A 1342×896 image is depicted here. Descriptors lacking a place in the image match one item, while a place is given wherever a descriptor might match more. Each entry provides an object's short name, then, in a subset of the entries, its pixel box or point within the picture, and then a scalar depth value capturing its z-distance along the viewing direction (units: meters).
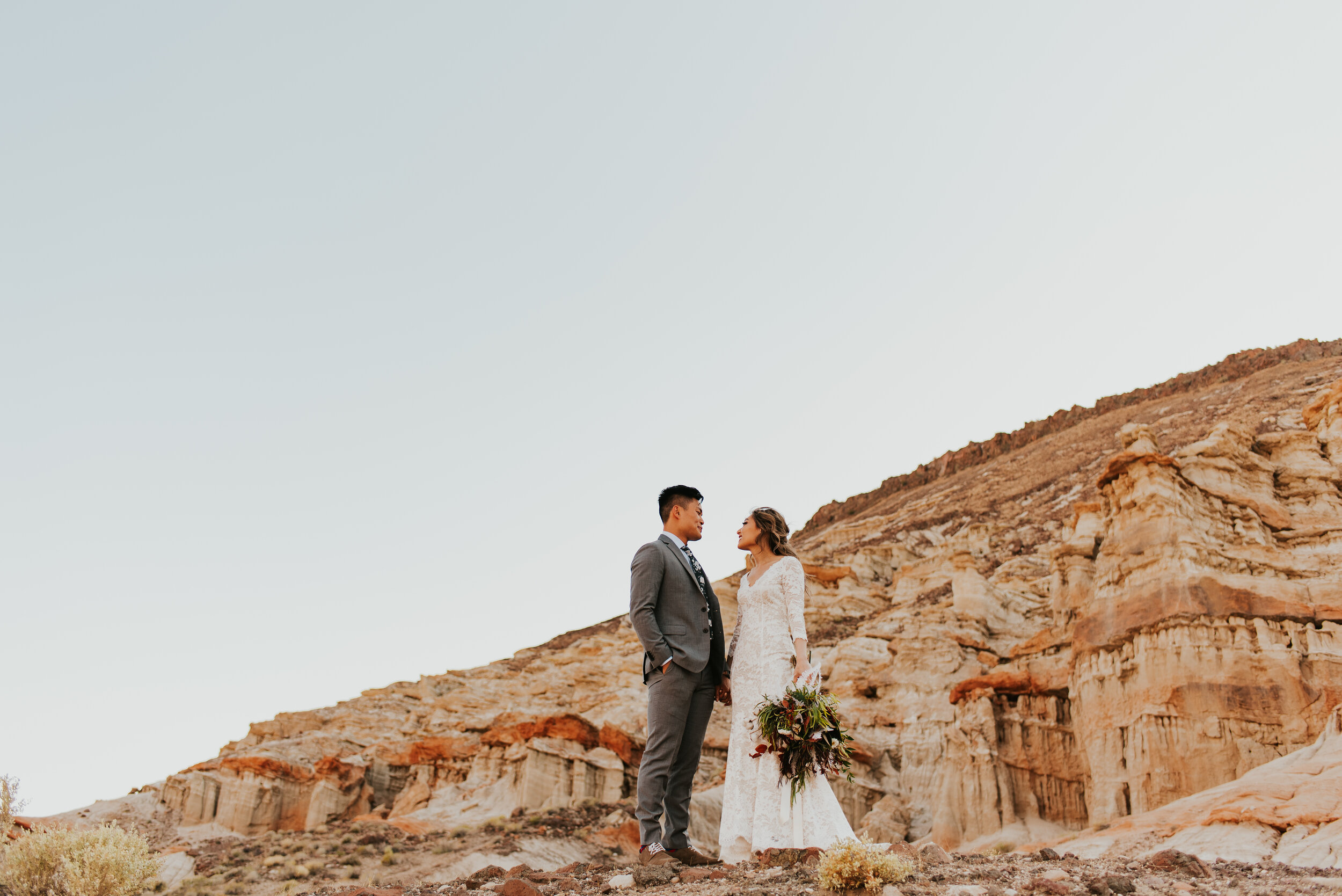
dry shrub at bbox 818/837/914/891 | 4.59
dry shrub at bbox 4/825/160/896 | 6.90
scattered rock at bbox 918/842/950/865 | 5.90
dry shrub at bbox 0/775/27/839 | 7.74
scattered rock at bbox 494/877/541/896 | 5.52
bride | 5.82
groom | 6.17
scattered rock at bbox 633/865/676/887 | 5.52
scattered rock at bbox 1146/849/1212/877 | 5.71
